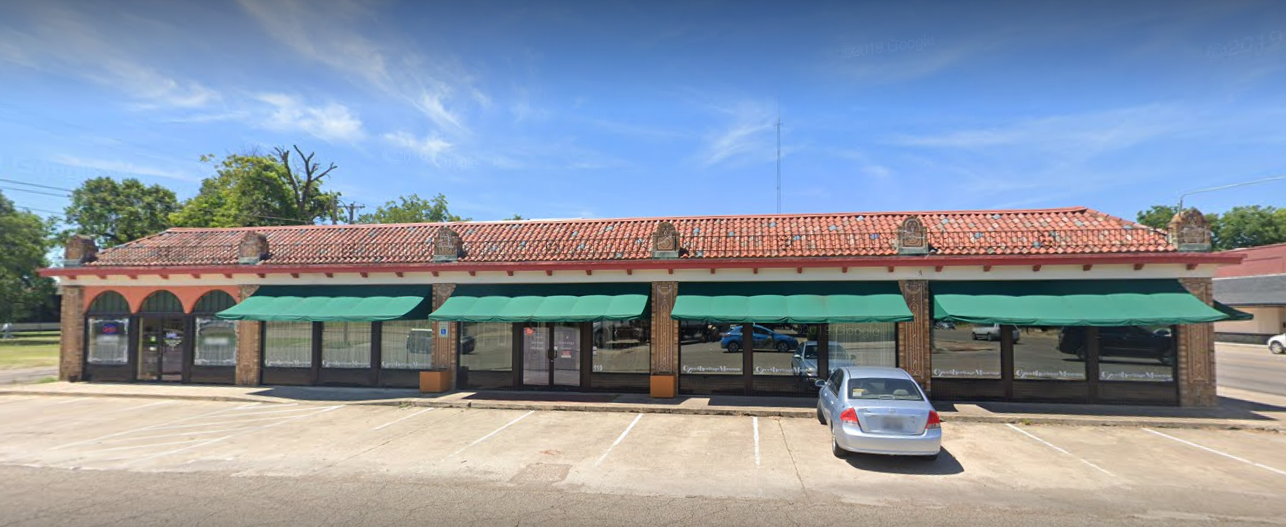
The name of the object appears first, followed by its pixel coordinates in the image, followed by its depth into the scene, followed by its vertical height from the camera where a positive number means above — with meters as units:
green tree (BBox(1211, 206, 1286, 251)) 58.16 +7.09
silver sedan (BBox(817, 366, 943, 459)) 9.56 -2.00
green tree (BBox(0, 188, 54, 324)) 49.22 +3.43
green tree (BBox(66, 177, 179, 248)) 46.56 +6.90
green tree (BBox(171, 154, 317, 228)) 41.75 +7.24
